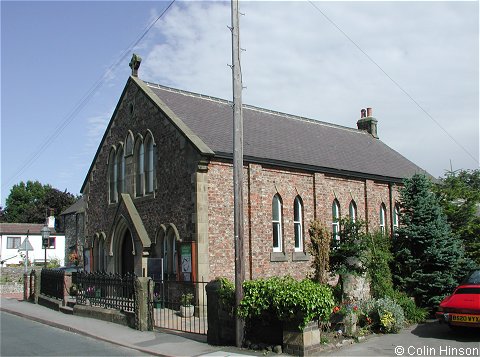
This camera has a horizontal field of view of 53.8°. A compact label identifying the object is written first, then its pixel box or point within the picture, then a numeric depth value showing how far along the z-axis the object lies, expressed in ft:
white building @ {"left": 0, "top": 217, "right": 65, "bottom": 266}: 174.91
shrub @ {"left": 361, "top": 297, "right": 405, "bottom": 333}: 41.16
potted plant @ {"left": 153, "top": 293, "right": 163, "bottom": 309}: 57.81
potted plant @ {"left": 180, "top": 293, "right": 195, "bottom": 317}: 51.90
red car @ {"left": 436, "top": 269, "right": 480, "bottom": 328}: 36.57
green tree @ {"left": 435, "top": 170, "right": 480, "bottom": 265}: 63.52
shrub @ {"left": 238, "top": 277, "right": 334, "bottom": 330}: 32.35
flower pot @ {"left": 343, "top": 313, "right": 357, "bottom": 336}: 38.63
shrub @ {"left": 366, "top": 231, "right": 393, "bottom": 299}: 51.03
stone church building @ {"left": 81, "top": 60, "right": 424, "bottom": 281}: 58.23
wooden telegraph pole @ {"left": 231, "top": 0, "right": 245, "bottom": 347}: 35.83
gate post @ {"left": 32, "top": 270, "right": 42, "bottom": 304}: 71.42
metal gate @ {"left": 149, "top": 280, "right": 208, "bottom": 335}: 47.78
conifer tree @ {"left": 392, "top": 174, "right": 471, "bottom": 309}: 52.01
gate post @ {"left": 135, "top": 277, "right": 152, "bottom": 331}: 44.32
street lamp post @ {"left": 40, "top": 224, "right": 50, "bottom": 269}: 86.43
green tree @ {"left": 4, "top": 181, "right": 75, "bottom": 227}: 263.90
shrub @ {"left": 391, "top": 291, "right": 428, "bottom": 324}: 46.91
